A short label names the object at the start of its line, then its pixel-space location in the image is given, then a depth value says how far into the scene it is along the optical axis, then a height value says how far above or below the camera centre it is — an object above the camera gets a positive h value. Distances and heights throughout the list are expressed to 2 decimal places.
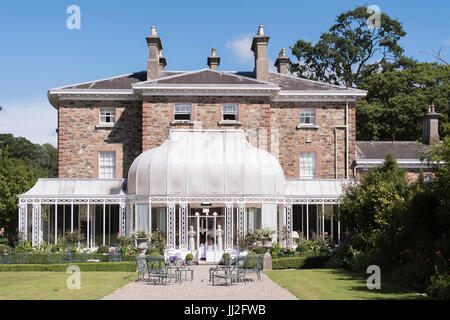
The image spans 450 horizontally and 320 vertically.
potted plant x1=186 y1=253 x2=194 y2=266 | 25.25 -4.12
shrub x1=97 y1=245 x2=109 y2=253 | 26.45 -3.83
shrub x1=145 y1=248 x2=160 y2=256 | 24.45 -3.64
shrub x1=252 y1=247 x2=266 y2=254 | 24.62 -3.65
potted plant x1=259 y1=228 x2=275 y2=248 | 24.53 -3.18
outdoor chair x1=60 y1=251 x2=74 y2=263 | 24.00 -3.82
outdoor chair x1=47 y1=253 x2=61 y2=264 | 23.91 -3.83
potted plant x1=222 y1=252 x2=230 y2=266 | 19.74 -3.38
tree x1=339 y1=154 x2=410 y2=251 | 19.84 -1.40
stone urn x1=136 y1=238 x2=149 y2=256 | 25.34 -3.59
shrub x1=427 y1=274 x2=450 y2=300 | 13.62 -2.99
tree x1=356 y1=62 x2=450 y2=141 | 44.22 +4.89
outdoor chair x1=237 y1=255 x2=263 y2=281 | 18.83 -3.32
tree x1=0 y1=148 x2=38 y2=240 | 34.12 -1.25
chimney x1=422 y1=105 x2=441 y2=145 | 36.88 +2.42
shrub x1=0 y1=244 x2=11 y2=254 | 25.06 -3.63
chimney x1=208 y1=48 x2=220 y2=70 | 38.56 +6.95
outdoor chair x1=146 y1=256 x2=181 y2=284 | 18.05 -3.34
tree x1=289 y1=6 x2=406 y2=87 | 49.12 +9.80
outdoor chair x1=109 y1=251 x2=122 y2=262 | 24.08 -3.84
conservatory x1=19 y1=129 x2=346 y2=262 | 27.36 -1.66
